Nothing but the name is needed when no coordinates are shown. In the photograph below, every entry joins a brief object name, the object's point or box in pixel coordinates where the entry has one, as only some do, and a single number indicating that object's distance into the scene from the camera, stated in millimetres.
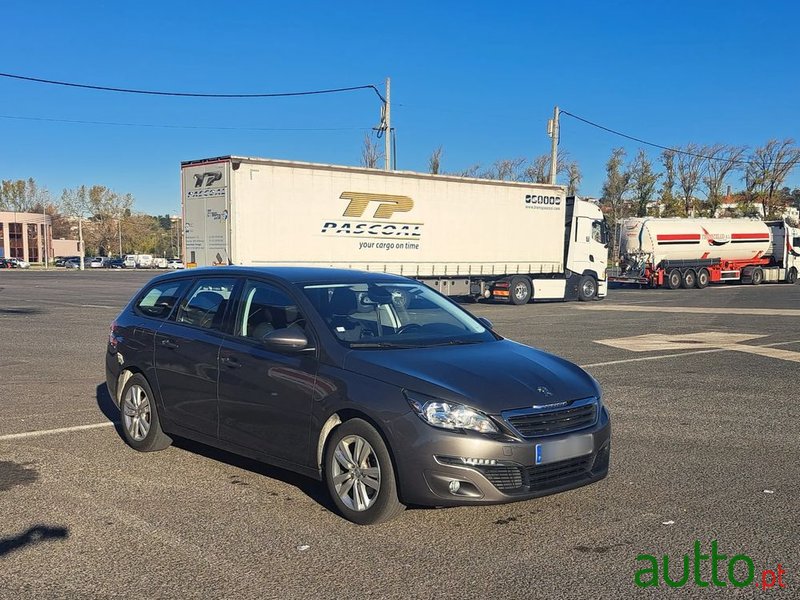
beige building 107750
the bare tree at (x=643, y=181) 75125
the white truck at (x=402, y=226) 20578
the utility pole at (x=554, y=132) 36188
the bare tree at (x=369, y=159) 56312
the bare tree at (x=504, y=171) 73625
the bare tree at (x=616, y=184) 75312
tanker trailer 39250
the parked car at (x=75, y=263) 86000
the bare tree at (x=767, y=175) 77062
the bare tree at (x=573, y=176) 71500
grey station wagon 4457
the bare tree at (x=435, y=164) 65562
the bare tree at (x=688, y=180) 77812
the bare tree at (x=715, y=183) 77250
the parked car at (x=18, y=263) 86312
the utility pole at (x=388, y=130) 33062
